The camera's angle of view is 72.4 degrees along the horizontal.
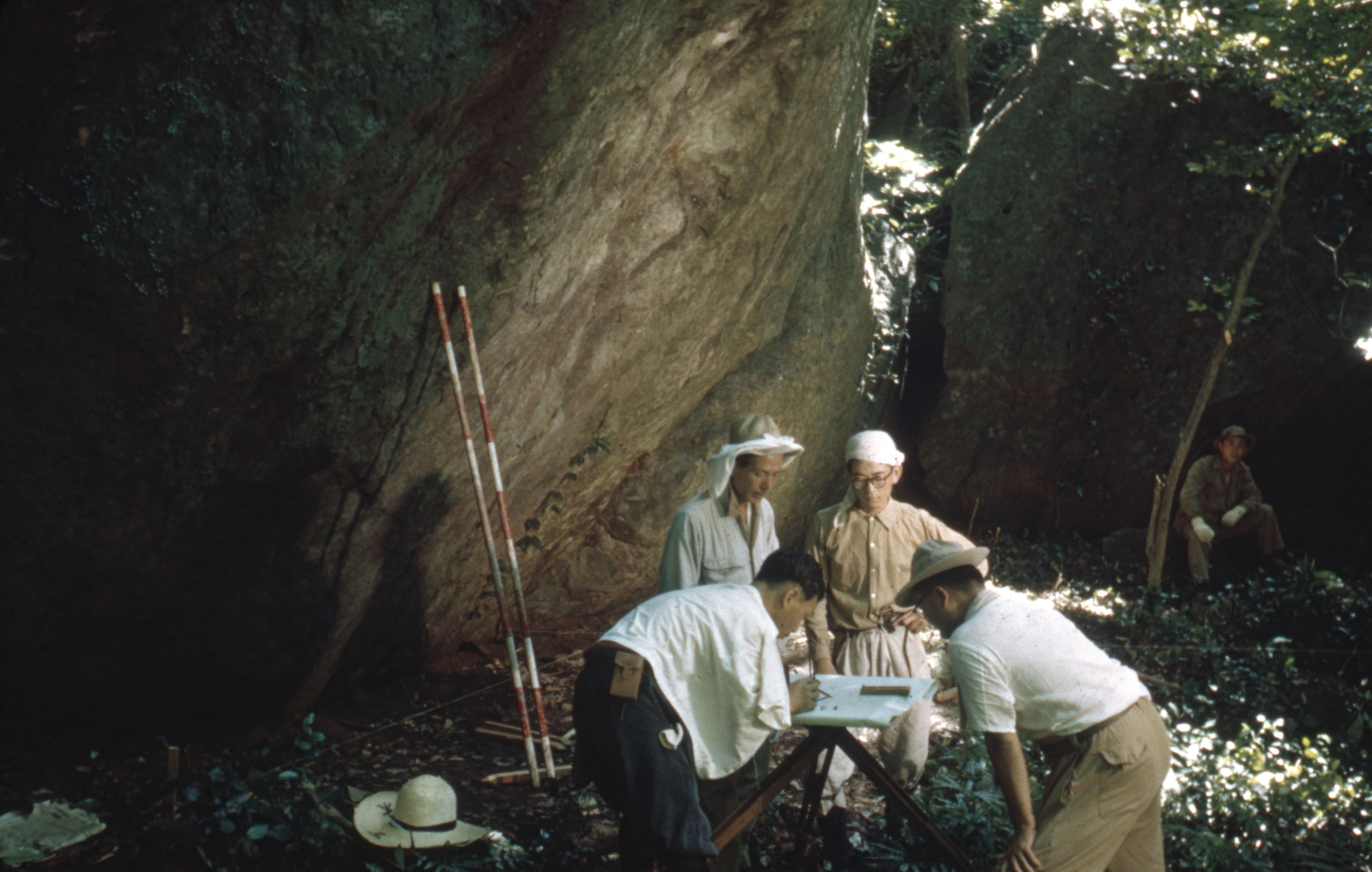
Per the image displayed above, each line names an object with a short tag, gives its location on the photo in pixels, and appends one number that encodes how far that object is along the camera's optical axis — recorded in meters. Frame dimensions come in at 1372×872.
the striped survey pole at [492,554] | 4.78
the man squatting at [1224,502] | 8.67
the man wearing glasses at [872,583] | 4.38
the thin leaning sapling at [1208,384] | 7.80
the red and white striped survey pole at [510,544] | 4.84
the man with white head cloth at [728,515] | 4.17
